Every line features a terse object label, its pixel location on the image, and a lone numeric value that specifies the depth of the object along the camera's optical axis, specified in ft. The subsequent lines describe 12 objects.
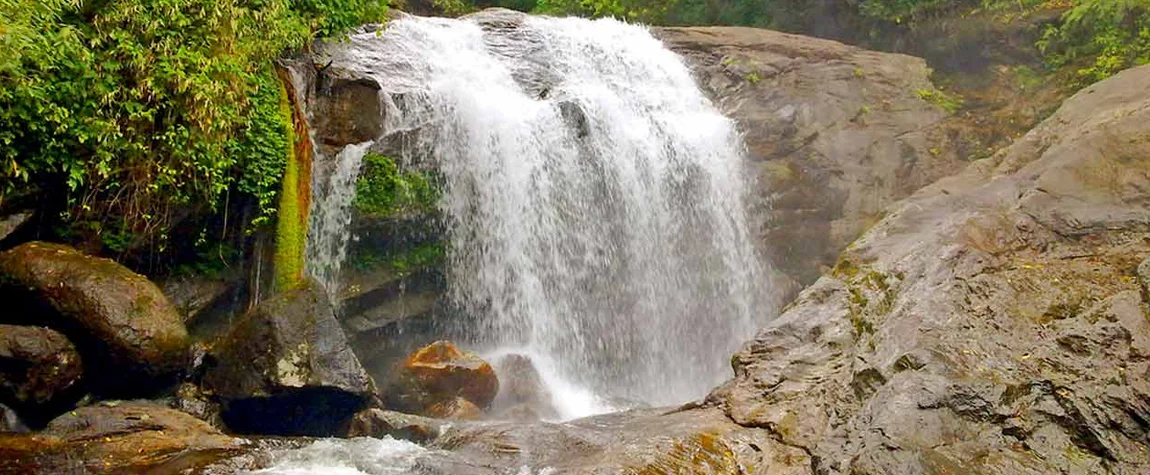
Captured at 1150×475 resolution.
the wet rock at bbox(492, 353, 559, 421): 36.58
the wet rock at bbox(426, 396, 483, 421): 34.40
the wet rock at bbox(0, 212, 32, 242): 27.71
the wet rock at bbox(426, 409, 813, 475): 19.07
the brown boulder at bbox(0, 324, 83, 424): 25.35
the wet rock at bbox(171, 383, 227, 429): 29.32
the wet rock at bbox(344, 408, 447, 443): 26.93
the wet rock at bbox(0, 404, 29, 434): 25.22
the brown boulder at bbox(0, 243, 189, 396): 26.89
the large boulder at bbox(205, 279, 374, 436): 29.76
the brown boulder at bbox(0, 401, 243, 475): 20.94
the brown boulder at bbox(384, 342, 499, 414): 35.81
